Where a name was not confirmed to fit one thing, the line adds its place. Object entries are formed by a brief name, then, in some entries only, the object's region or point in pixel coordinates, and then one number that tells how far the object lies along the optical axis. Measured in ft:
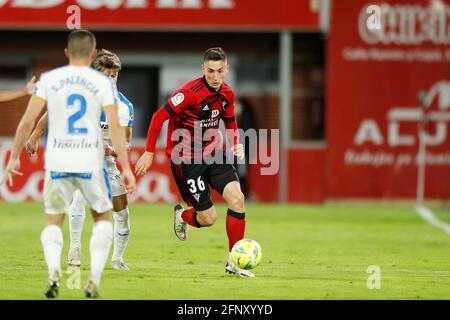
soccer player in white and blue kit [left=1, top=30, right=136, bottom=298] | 30.25
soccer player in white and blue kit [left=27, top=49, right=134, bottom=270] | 37.65
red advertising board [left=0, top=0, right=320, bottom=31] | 80.02
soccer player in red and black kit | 38.45
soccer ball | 36.91
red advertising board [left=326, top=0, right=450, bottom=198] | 81.71
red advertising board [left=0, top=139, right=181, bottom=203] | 79.10
